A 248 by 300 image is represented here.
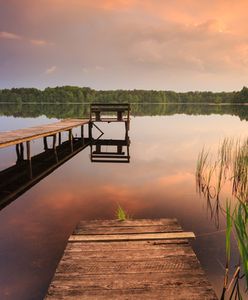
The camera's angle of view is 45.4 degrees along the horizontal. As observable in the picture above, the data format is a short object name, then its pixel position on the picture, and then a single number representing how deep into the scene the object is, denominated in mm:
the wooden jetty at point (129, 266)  3746
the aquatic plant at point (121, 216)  6304
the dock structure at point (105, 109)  23250
